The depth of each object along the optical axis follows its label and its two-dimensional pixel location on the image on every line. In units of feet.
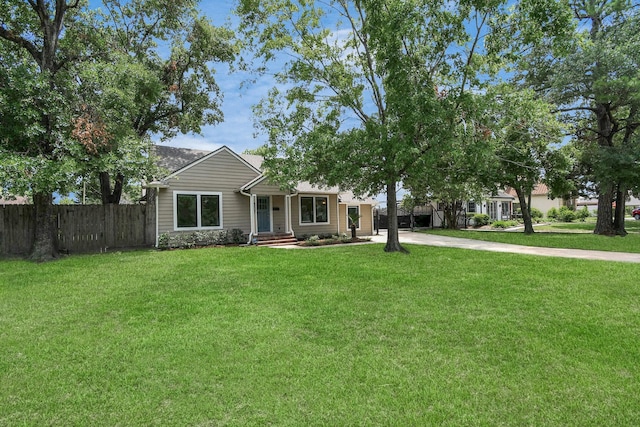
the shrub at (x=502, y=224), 87.12
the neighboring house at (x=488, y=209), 91.56
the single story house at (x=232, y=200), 45.93
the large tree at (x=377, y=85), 32.24
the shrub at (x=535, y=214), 113.80
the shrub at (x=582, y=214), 112.37
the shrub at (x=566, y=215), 108.58
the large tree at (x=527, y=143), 34.32
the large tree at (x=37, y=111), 29.89
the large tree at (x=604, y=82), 45.32
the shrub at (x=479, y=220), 92.18
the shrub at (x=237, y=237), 48.33
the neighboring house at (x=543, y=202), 133.81
